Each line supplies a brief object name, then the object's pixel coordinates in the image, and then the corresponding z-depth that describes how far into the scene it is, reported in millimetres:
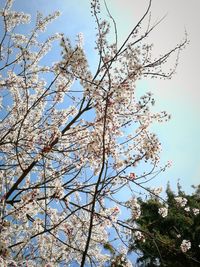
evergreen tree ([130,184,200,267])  10359
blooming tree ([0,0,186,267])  3961
